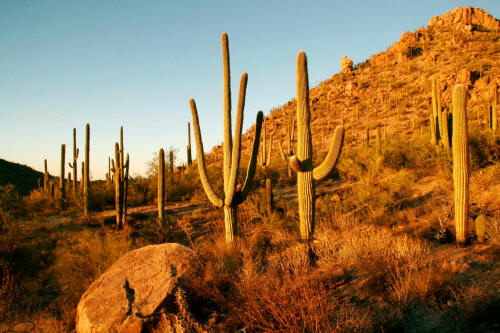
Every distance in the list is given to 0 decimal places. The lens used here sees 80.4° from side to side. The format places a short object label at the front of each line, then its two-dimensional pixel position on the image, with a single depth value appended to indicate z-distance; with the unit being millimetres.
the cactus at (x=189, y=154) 19303
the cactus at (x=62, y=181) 14527
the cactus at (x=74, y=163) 14938
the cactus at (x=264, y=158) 17250
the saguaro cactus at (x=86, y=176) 12969
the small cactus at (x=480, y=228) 6180
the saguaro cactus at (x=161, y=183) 10758
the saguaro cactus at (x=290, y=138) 17922
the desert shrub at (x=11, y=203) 10864
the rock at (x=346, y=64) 46438
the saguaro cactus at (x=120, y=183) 10945
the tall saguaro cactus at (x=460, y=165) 6324
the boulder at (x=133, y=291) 4242
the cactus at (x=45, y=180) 16689
